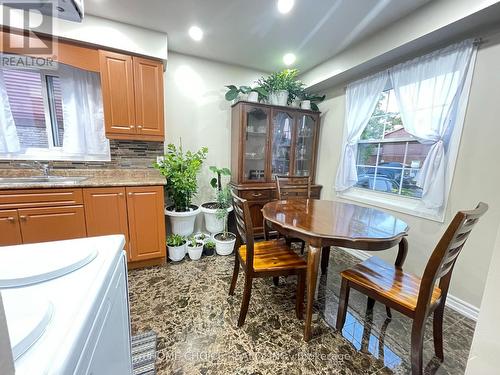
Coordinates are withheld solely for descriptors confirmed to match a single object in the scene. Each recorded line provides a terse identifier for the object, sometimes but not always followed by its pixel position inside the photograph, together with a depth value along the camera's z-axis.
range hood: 0.83
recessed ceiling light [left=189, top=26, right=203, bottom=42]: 2.14
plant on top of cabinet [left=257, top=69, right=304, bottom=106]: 2.79
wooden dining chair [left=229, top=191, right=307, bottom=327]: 1.46
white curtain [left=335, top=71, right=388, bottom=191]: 2.41
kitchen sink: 2.02
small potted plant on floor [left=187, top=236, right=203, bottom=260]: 2.47
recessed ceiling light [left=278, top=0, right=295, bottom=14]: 1.74
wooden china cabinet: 2.81
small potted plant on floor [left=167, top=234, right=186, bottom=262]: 2.39
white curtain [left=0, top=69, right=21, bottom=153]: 2.04
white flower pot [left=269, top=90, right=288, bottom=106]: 2.86
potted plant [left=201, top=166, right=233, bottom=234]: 2.67
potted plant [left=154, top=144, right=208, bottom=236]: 2.38
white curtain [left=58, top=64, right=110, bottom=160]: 2.26
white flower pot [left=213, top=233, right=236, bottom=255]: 2.60
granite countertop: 1.81
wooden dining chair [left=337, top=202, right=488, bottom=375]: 1.04
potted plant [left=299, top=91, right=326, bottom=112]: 3.03
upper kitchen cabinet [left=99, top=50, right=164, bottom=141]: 2.13
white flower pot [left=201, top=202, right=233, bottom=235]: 2.66
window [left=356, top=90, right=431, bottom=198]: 2.18
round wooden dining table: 1.30
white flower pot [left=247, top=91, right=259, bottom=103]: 2.76
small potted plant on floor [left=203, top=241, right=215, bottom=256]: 2.62
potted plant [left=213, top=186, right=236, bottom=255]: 2.60
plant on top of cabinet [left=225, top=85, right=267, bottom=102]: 2.75
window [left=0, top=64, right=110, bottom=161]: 2.10
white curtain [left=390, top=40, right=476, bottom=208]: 1.77
